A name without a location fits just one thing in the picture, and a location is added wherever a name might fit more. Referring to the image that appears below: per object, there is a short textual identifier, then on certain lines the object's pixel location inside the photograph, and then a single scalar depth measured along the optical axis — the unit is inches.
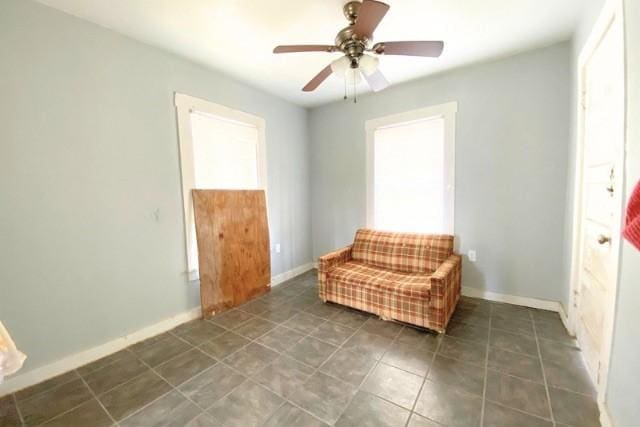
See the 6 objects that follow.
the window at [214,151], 98.7
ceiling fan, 62.9
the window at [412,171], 114.5
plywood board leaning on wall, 102.3
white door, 50.9
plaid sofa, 86.7
